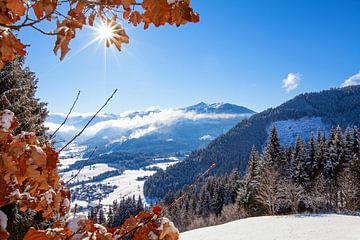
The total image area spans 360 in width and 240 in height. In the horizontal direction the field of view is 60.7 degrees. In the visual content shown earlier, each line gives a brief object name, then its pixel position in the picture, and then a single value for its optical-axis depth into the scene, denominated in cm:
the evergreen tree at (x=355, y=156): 3545
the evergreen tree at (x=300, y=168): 4009
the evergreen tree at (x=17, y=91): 887
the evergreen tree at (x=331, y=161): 3962
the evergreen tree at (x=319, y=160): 4078
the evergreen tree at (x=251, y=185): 4009
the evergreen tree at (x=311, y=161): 4078
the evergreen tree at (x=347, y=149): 3906
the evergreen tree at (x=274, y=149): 4088
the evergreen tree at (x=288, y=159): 4149
